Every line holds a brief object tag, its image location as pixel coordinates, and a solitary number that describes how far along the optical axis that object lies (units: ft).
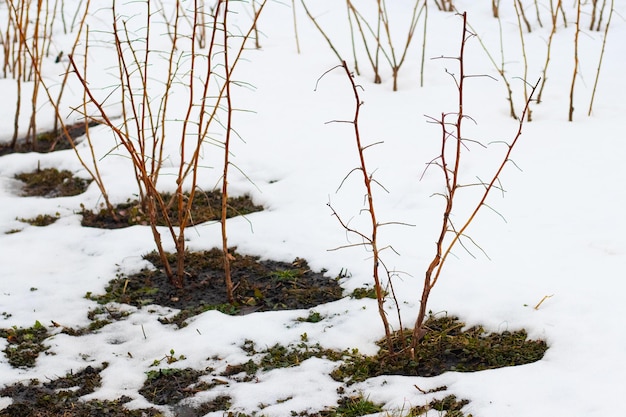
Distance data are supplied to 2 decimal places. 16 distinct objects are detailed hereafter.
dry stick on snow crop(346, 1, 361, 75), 34.34
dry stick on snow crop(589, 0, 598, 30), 36.14
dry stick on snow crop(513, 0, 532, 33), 37.25
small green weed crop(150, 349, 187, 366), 18.29
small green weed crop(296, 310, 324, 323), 19.77
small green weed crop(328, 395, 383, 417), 15.98
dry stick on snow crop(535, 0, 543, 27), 37.04
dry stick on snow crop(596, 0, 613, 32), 35.47
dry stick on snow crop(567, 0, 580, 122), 28.77
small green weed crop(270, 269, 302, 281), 21.93
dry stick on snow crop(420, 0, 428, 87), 33.40
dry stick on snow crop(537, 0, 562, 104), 29.07
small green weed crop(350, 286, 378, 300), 20.49
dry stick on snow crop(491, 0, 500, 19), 39.36
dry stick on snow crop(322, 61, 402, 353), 16.50
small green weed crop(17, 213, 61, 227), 26.00
